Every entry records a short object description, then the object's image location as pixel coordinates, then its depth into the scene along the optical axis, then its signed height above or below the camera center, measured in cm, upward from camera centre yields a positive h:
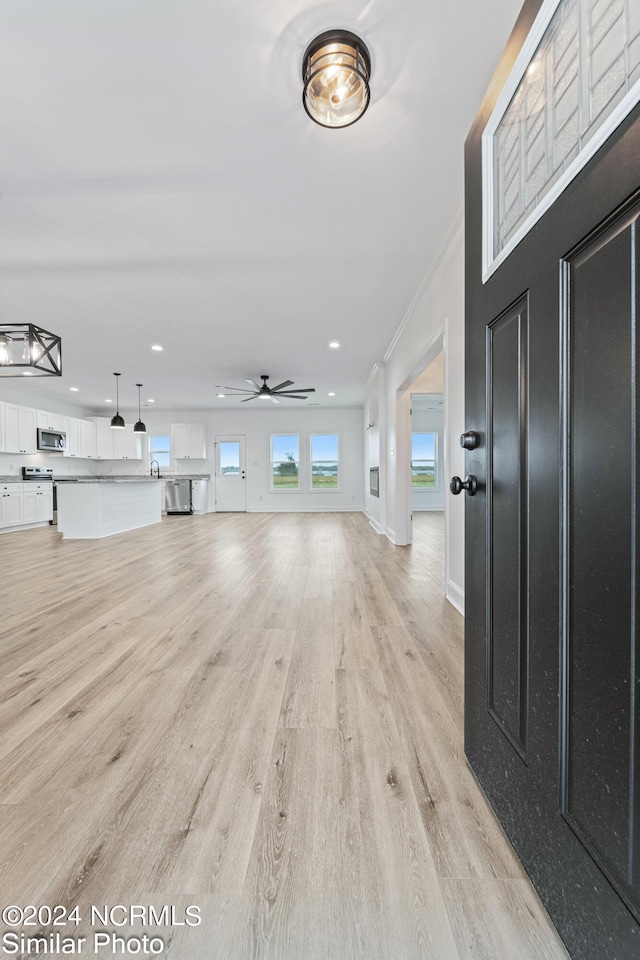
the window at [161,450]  1072 +59
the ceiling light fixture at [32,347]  368 +115
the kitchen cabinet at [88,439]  962 +81
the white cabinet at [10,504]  710 -52
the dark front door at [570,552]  61 -16
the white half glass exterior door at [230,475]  1061 -7
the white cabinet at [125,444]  1012 +71
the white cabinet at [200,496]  1008 -57
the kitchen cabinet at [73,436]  906 +83
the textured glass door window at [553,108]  67 +73
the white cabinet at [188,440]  1031 +81
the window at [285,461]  1058 +27
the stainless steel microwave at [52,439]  812 +70
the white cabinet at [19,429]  739 +84
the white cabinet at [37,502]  768 -54
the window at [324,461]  1057 +26
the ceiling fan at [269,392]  701 +139
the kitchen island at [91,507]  627 -52
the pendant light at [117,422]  768 +95
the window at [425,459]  1032 +28
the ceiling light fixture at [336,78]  157 +153
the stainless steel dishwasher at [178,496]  990 -56
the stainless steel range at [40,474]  784 +0
